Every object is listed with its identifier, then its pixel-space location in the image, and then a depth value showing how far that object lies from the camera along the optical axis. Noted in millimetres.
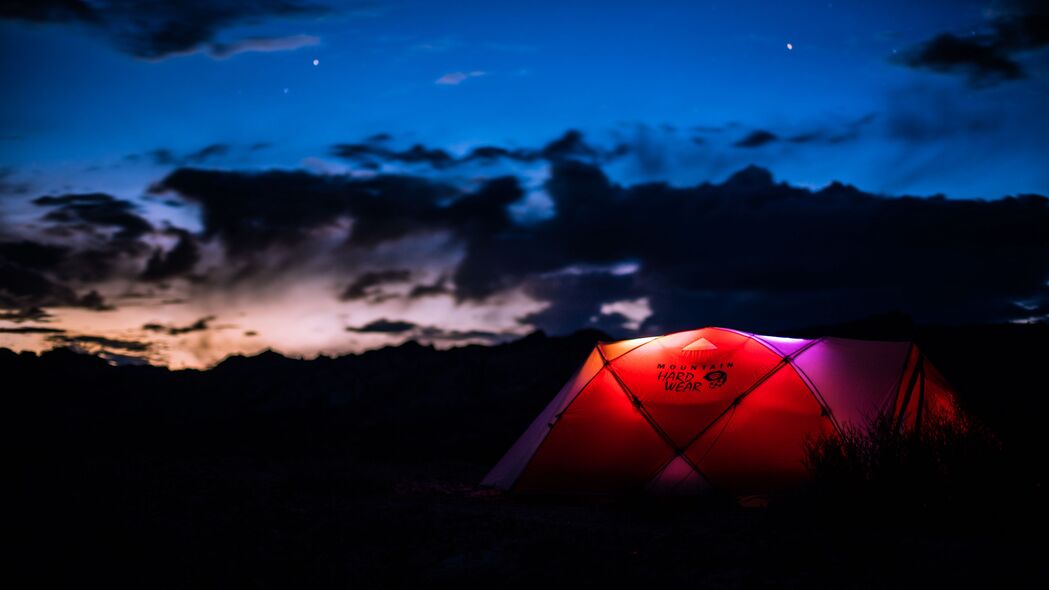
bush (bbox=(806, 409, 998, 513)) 6480
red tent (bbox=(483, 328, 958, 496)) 8992
